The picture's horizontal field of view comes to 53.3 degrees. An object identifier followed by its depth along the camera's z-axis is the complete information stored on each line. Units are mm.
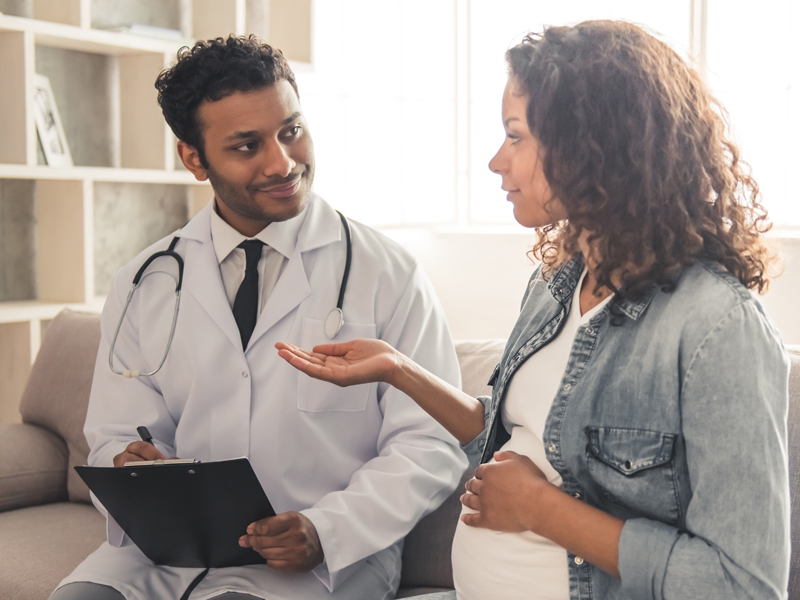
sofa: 1649
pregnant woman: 855
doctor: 1448
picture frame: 2748
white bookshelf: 2566
